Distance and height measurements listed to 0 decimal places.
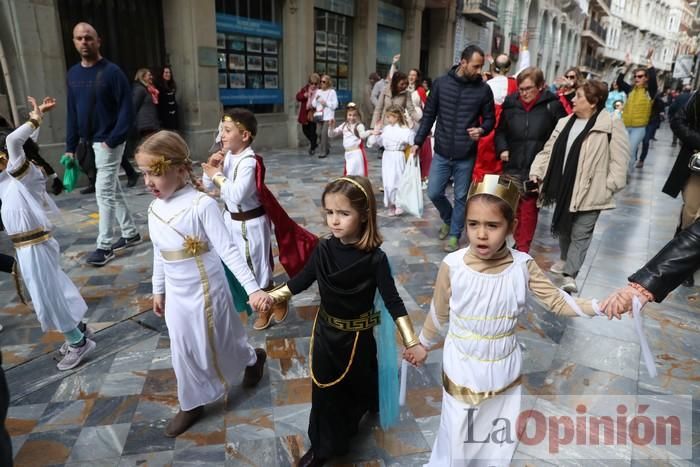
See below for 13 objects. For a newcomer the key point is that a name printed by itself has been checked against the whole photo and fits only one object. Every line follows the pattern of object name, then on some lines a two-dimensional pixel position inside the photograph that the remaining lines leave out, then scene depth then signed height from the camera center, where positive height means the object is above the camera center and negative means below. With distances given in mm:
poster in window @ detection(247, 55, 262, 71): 11584 +621
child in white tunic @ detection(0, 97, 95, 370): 3031 -1064
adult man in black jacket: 4926 -309
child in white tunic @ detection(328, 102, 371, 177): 6785 -686
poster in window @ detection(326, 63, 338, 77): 14172 +635
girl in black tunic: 2055 -950
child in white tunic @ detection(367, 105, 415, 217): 6754 -754
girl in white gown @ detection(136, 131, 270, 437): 2369 -885
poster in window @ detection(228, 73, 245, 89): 11177 +191
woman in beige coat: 4078 -597
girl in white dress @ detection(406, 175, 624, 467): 1869 -863
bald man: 4797 -368
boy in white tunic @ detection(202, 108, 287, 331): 3334 -706
